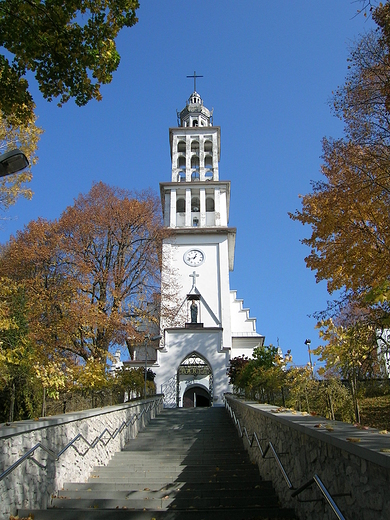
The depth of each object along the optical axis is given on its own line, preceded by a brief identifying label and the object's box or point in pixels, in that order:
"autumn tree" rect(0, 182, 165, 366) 17.22
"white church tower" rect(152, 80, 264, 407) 24.88
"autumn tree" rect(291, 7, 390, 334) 8.14
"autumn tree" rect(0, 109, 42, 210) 11.20
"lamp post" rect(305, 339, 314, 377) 17.05
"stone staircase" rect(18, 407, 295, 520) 5.37
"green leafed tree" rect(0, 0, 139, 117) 5.69
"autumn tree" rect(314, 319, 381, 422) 6.48
